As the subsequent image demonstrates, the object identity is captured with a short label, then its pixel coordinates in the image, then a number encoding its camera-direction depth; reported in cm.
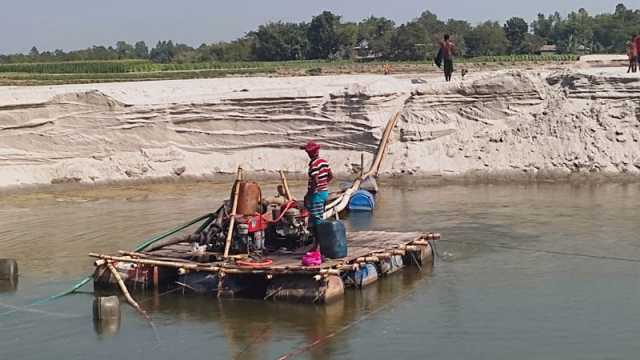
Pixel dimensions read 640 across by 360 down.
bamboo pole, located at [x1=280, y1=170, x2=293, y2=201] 1427
